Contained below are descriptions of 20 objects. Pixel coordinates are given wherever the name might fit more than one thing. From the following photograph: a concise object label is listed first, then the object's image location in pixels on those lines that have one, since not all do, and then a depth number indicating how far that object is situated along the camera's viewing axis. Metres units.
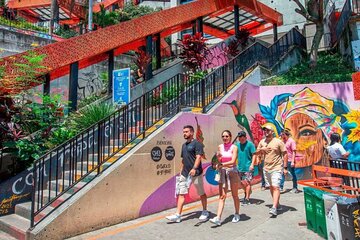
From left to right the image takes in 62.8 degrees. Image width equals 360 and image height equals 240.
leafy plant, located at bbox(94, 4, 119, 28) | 25.36
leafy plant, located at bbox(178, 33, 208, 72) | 12.37
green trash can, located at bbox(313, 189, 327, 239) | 4.46
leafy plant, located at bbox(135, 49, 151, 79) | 11.09
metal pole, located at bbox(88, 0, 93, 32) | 19.49
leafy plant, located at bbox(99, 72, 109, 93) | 14.92
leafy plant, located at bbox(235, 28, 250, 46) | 14.88
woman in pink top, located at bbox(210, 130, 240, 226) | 5.46
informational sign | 7.68
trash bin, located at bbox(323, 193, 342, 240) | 4.00
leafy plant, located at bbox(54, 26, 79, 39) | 18.77
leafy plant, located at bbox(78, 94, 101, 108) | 11.23
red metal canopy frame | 8.64
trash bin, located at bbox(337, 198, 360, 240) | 3.76
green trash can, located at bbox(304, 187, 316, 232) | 4.82
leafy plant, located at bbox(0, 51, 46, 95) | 6.44
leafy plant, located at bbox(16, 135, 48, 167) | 6.46
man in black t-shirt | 5.50
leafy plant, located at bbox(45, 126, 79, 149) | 6.85
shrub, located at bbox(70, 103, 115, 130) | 7.51
